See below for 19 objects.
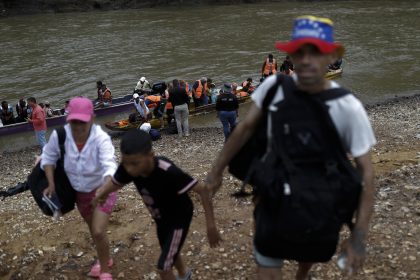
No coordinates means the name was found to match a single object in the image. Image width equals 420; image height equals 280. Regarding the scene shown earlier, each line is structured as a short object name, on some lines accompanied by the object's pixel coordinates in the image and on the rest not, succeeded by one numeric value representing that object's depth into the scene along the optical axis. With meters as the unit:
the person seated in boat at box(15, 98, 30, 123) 16.41
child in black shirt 3.43
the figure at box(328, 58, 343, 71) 22.61
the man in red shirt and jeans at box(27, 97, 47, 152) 13.86
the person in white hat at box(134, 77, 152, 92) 18.50
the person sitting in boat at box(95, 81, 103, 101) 17.80
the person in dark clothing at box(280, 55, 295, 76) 19.16
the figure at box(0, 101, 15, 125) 16.25
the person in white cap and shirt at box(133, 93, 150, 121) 15.63
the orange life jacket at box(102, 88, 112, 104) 17.67
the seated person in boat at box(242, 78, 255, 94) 18.77
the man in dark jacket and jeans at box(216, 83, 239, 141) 13.10
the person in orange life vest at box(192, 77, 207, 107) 17.56
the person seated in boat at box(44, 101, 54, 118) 16.44
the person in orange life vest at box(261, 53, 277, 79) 20.08
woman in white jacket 3.98
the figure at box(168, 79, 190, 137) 14.68
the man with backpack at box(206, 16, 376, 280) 2.44
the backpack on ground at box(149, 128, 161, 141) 14.95
